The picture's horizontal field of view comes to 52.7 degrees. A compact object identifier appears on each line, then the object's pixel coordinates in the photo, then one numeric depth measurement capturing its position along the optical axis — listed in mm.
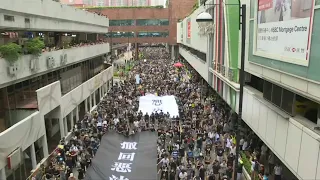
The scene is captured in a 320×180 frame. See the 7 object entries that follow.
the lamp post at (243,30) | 9227
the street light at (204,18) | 10227
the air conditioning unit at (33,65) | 16297
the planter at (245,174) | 13545
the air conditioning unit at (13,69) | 14055
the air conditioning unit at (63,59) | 21109
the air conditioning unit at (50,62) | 18628
